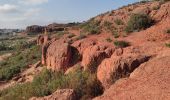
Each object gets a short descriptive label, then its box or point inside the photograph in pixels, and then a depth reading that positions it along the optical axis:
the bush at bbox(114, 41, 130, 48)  7.52
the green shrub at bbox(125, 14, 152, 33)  8.59
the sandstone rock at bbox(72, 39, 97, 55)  8.38
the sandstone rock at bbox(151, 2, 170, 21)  8.58
